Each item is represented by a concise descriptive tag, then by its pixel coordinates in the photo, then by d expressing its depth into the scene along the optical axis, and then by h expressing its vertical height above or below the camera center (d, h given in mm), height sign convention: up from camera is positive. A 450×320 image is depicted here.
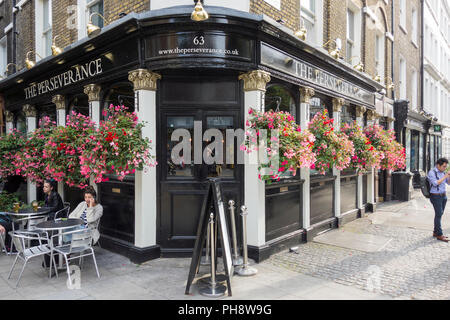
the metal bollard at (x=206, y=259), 5128 -1749
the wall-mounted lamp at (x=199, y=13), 5207 +2377
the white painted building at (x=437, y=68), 19734 +6150
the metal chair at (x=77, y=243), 4961 -1285
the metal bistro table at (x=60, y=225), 5113 -1046
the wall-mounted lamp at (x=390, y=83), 12220 +3058
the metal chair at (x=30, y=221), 6395 -1225
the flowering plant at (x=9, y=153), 8805 +226
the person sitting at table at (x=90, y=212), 5836 -964
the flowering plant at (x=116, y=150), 5340 +181
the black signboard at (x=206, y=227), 4520 -947
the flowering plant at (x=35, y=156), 7758 +124
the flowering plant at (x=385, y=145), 9438 +433
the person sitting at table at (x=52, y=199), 6929 -836
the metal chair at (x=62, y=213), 6852 -1140
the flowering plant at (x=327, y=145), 6738 +313
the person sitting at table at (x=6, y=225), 6875 -1377
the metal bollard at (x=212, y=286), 4406 -1762
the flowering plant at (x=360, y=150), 8547 +262
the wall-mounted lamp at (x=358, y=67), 9930 +2875
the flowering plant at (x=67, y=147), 6309 +275
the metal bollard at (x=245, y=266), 5239 -1747
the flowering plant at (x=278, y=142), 5520 +318
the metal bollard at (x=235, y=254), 5129 -1573
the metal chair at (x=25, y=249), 4871 -1419
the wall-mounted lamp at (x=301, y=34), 6977 +2730
